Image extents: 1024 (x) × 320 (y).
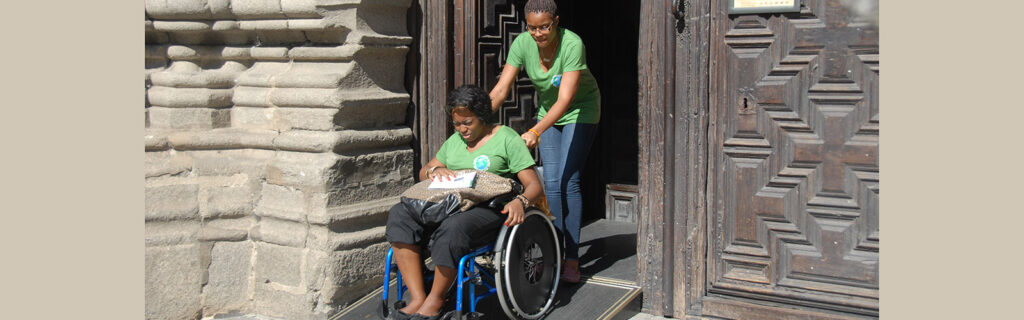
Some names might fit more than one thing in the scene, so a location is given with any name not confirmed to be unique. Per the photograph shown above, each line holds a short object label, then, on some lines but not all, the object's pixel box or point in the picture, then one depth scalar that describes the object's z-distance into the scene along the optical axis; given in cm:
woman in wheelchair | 441
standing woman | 506
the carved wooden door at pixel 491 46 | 575
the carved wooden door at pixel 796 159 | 464
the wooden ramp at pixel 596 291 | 500
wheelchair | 446
